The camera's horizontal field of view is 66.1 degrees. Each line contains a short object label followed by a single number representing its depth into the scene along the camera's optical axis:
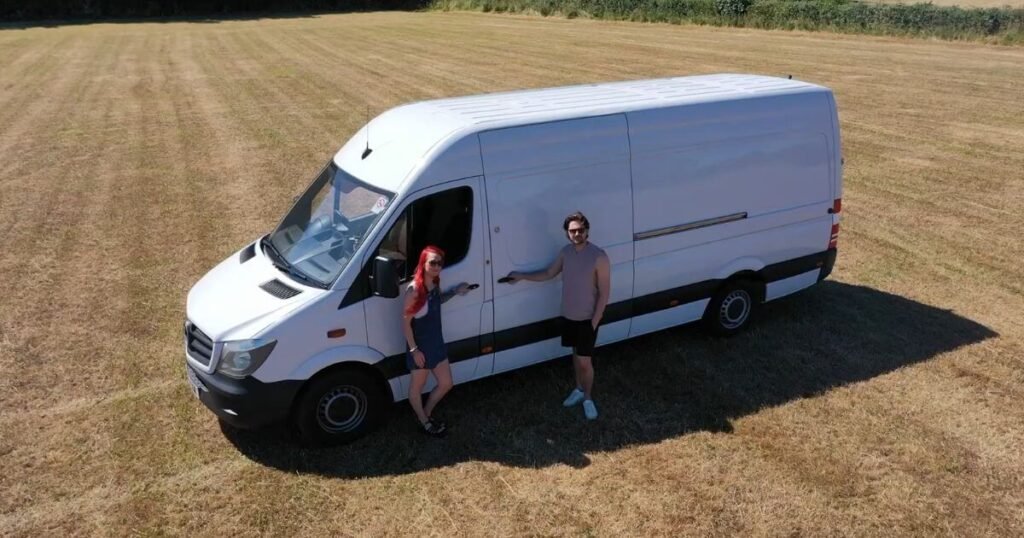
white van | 6.58
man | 6.90
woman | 6.46
